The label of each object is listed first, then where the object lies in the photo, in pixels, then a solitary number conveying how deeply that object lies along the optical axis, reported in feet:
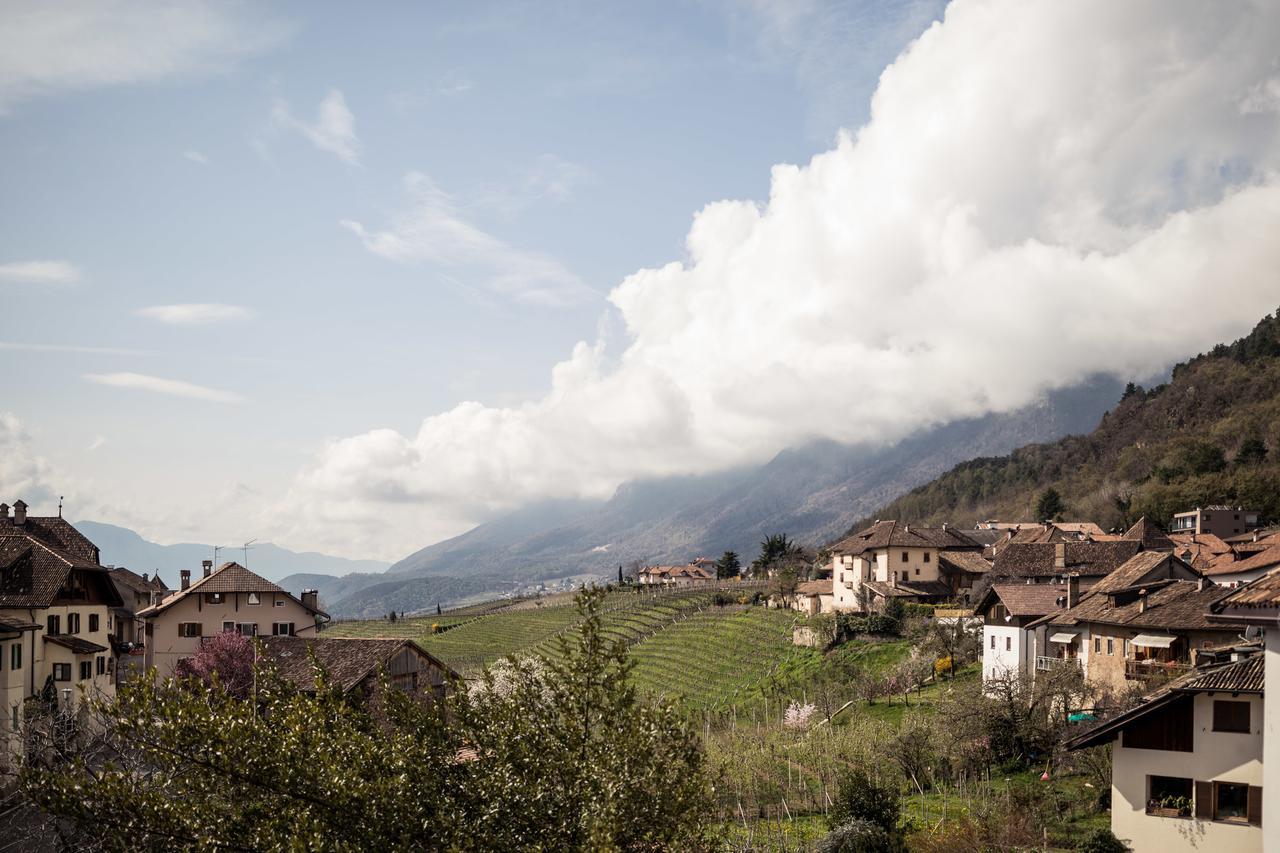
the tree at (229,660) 149.07
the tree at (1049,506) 491.72
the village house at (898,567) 270.05
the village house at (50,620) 142.92
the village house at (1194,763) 81.82
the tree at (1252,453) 416.26
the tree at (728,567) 473.26
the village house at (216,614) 195.52
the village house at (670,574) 617.62
